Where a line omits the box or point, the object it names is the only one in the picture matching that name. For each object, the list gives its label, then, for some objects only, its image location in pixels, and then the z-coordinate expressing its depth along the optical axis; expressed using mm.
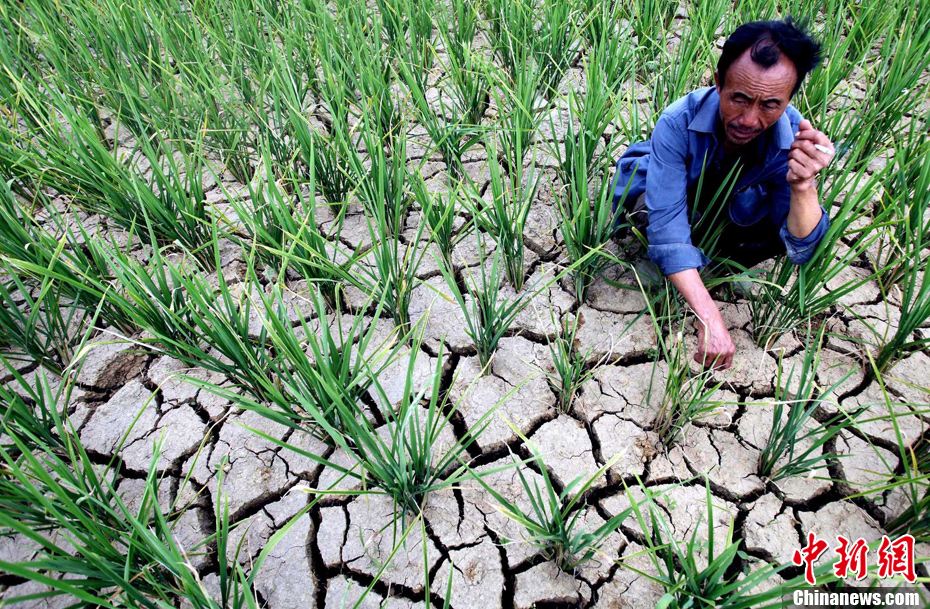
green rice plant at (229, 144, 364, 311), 1333
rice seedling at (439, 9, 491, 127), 1871
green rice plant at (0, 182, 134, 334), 1313
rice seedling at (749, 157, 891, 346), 1257
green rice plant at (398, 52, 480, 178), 1679
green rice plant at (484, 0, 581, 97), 2020
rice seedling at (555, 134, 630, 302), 1422
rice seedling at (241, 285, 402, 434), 1079
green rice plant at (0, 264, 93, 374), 1310
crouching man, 1140
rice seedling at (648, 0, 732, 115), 1791
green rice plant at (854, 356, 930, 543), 1008
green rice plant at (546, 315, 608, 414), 1287
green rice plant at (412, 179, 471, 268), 1437
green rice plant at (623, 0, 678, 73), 2070
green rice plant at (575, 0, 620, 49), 1888
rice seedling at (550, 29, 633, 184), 1542
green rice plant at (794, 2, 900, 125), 1680
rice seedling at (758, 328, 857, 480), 1106
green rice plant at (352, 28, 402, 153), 1729
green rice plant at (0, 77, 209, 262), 1478
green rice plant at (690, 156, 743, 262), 1399
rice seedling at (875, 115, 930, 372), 1209
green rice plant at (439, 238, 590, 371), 1294
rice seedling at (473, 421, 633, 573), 986
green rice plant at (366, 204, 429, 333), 1324
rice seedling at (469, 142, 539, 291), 1427
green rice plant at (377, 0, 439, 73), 2084
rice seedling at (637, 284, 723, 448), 1205
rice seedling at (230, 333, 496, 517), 1042
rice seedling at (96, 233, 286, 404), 1177
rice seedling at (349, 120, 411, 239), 1367
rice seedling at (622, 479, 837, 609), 871
